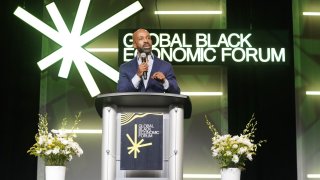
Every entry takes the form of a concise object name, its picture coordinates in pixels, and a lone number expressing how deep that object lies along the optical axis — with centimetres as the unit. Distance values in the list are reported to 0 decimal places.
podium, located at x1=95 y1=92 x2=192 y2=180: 682
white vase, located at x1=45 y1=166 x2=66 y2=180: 763
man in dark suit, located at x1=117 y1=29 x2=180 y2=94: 738
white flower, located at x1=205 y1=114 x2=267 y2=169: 780
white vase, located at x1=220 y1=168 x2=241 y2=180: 774
